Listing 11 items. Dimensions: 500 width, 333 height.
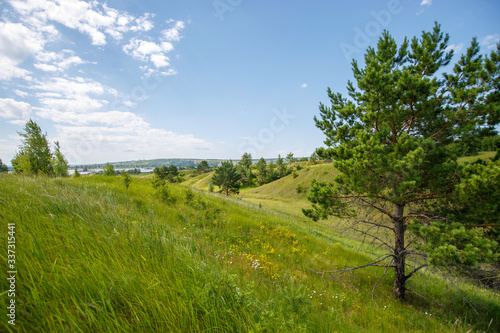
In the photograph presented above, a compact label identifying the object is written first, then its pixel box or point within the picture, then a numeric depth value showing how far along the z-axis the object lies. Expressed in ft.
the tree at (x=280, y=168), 275.59
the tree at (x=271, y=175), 267.08
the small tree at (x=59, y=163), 68.07
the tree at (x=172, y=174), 283.26
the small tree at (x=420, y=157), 16.12
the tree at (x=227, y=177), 165.58
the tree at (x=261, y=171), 266.77
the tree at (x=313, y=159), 314.06
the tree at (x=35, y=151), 62.63
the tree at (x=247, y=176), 272.62
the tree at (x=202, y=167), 438.81
